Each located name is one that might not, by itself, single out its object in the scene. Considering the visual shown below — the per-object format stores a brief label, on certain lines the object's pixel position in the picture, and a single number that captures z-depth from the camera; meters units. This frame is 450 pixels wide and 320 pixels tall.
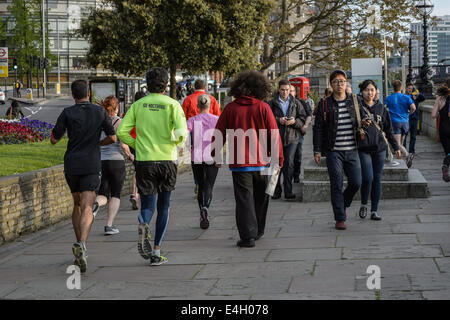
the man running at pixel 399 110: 15.26
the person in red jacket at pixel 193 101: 10.98
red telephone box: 45.00
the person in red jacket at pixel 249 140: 7.53
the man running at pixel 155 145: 6.71
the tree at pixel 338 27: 27.81
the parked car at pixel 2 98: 52.30
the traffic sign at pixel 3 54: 27.83
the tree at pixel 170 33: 25.44
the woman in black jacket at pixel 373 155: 8.74
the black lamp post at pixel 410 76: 34.53
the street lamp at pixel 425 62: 25.92
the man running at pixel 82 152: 6.88
